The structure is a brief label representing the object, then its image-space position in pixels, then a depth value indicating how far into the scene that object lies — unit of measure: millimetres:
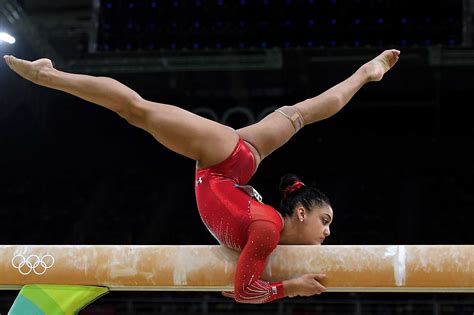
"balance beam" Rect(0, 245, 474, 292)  5441
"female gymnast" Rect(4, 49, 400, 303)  5262
